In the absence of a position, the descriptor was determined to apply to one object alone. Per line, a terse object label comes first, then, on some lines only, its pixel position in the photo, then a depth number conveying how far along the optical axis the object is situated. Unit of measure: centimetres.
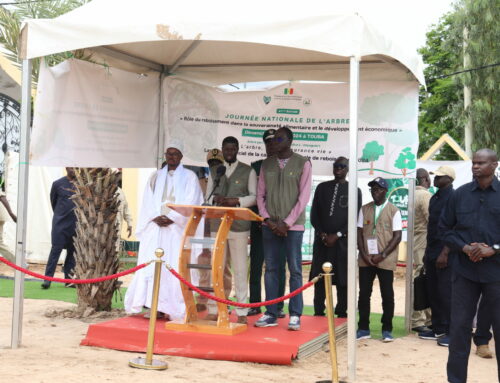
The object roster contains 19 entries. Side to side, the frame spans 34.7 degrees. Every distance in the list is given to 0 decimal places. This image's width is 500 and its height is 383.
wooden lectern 785
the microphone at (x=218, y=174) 826
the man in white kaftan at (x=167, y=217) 888
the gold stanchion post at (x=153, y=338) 713
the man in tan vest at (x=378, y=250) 910
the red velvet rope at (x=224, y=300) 712
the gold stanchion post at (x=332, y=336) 679
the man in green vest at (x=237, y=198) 848
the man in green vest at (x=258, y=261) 922
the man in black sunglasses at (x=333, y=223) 923
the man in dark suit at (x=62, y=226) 1287
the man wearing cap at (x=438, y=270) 923
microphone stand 825
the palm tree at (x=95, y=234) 1023
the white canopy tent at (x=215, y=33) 718
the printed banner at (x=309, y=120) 960
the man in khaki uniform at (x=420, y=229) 1020
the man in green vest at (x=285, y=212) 823
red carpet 759
